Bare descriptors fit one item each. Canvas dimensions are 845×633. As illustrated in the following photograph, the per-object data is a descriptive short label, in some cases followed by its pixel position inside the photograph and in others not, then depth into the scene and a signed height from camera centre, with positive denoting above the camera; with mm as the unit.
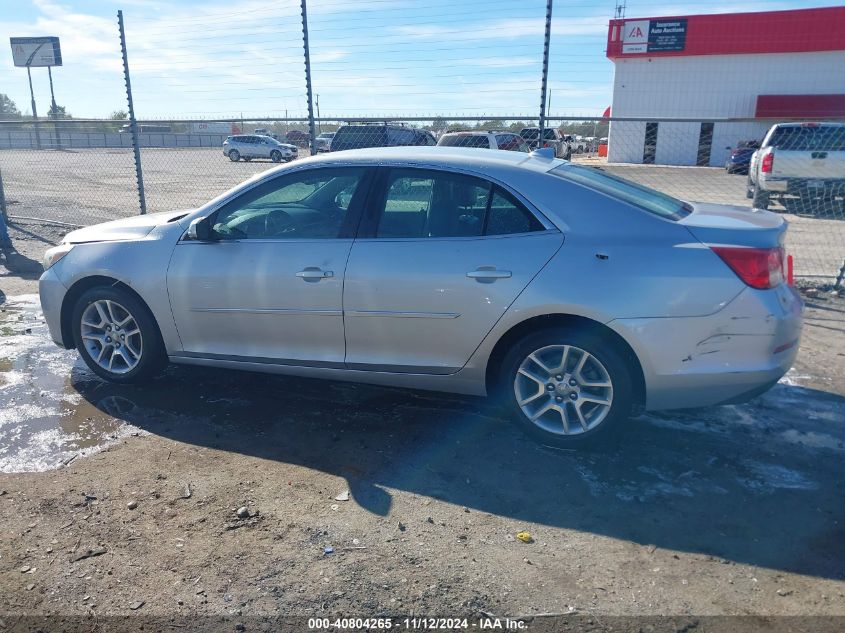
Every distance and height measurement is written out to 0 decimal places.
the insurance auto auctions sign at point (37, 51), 56781 +6323
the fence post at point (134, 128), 8720 +21
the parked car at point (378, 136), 14391 -96
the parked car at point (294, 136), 15623 -113
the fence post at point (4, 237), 9332 -1445
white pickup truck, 14602 -609
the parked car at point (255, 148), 36938 -918
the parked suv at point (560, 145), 16094 -282
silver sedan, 3672 -886
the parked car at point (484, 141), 14977 -177
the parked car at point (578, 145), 31697 -520
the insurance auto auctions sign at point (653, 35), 35312 +5049
